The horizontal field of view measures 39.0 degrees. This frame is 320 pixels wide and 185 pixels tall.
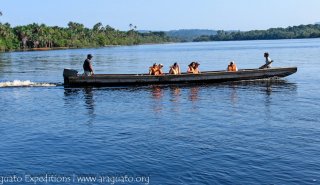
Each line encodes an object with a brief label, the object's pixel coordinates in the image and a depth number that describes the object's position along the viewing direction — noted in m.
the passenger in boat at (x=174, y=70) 34.31
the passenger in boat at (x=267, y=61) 36.22
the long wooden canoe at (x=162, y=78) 32.81
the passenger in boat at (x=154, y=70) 34.06
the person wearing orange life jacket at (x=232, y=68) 35.34
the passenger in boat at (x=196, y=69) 34.72
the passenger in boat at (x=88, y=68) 32.67
